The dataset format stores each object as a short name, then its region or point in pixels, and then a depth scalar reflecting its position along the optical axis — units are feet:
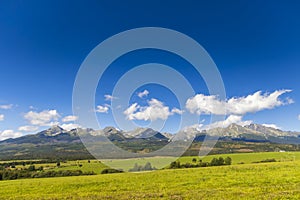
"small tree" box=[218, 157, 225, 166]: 272.00
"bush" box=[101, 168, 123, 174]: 243.19
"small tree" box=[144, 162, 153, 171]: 245.35
